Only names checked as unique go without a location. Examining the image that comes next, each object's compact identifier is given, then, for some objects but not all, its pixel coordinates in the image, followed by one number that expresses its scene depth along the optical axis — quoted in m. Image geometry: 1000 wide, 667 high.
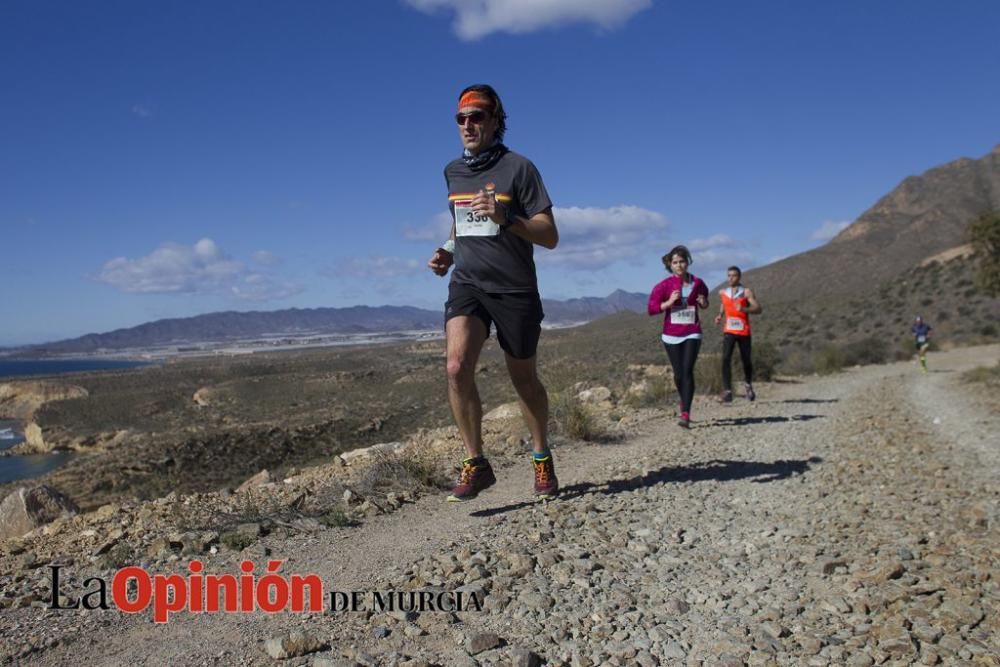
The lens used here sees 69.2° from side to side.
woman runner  6.98
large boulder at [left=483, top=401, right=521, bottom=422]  10.90
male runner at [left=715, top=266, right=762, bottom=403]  9.06
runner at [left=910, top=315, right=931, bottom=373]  17.95
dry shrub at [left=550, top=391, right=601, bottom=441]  6.50
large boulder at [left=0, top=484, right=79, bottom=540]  5.75
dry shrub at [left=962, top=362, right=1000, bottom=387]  13.33
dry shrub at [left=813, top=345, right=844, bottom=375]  18.91
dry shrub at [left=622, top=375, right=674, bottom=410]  9.59
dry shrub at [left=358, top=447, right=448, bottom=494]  4.68
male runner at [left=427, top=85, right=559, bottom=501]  3.89
